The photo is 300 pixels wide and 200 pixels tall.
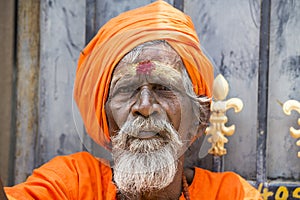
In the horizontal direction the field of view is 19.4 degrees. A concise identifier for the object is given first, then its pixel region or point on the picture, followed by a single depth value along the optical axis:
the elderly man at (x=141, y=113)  1.34
